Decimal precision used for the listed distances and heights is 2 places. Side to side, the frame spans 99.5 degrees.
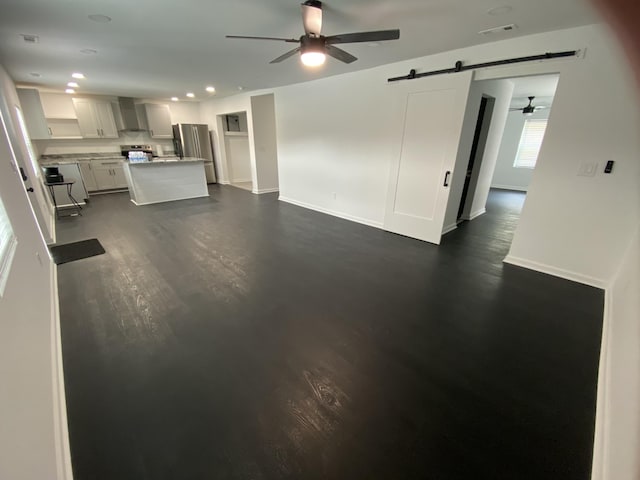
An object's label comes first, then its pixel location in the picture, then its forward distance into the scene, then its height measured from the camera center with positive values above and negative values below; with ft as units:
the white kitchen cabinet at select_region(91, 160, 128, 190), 22.65 -2.83
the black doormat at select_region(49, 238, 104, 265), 11.23 -4.66
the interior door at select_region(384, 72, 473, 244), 11.26 -0.16
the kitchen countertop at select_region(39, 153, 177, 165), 19.68 -1.50
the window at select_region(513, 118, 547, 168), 24.91 +0.67
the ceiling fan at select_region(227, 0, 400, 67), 6.86 +2.66
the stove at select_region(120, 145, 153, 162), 24.49 -0.71
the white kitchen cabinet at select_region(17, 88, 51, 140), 18.69 +1.61
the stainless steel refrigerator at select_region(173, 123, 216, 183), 25.85 +0.03
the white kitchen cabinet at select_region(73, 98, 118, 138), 21.83 +1.66
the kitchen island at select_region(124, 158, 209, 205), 19.12 -2.79
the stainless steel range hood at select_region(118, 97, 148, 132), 23.70 +2.00
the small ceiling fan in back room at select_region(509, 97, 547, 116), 21.68 +3.22
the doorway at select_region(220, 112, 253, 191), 27.12 -0.53
